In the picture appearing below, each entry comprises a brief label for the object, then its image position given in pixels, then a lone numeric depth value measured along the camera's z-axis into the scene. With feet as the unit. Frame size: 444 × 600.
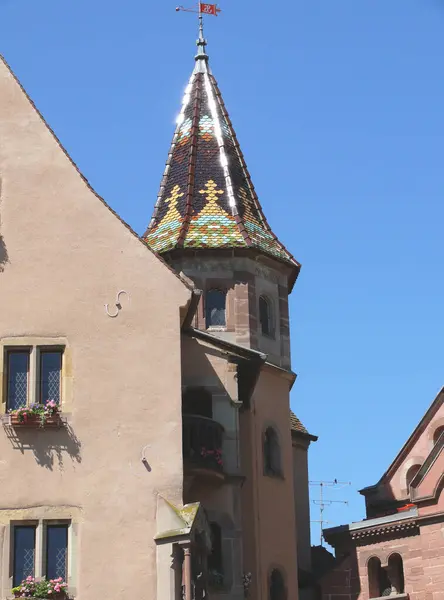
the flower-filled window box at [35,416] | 98.22
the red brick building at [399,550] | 129.18
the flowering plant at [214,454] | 109.40
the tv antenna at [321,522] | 141.40
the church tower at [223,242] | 129.59
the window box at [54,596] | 93.86
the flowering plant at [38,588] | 93.97
